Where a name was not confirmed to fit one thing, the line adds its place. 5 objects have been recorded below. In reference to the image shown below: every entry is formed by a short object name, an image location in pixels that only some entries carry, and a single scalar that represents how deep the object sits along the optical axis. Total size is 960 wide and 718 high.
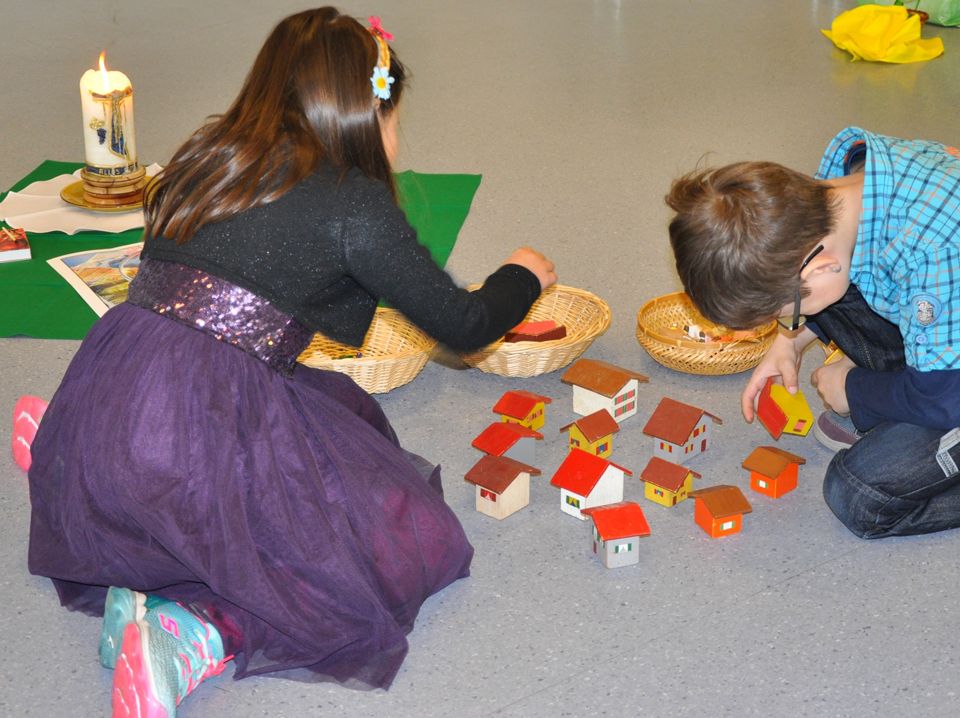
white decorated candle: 2.25
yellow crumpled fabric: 3.36
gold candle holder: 2.37
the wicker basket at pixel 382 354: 1.59
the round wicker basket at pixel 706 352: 1.66
